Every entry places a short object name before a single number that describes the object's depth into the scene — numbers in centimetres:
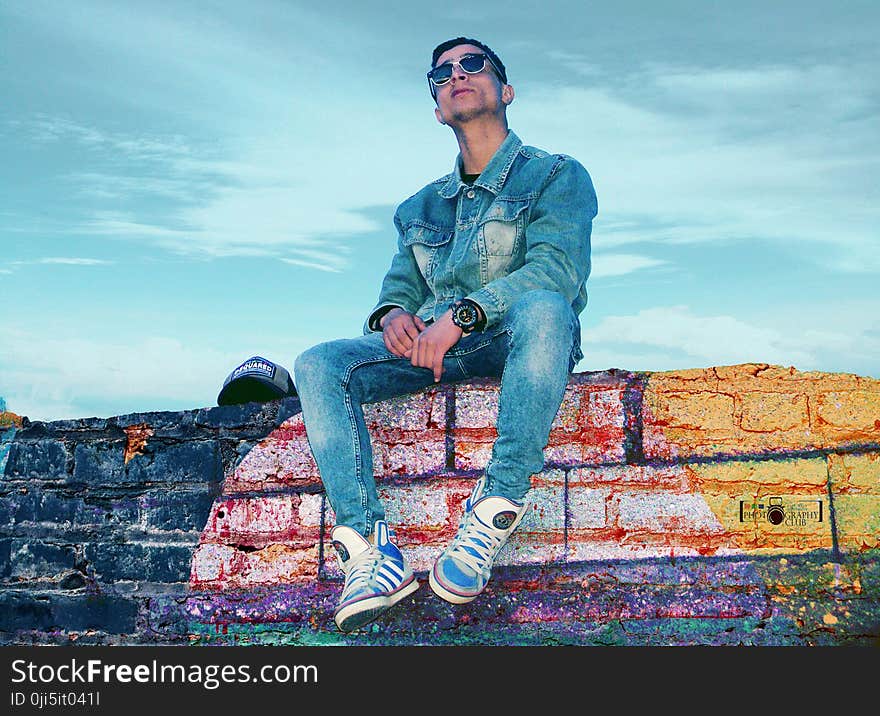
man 272
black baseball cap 348
